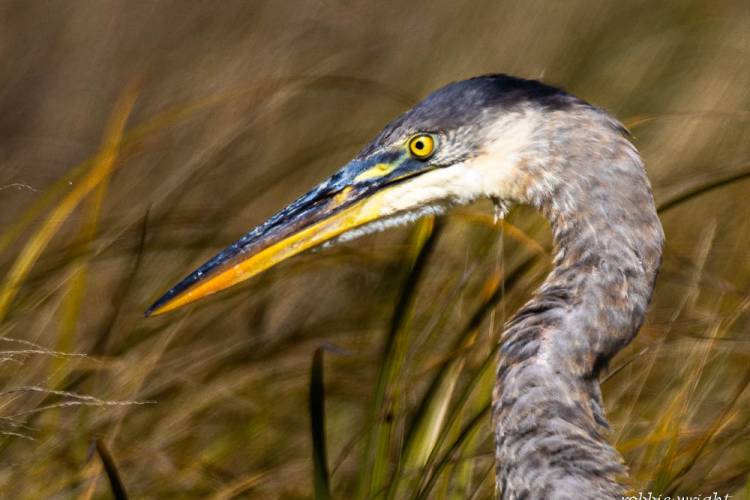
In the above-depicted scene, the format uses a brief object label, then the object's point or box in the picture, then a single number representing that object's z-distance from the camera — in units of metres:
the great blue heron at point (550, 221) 6.04
